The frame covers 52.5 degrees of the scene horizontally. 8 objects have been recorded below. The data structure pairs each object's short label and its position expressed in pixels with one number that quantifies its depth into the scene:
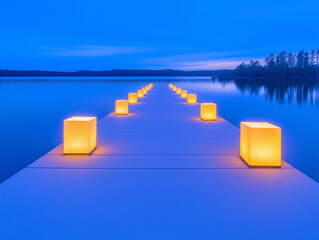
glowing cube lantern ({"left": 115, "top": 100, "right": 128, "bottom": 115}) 13.22
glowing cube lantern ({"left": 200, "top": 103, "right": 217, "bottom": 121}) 11.36
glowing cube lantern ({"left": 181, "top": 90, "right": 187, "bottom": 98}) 24.84
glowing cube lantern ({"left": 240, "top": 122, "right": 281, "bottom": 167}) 5.21
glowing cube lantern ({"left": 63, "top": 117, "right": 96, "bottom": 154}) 5.94
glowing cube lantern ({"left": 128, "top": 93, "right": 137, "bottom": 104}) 19.07
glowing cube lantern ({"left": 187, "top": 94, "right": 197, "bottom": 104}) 18.97
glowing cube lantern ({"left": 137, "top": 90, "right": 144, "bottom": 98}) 25.47
